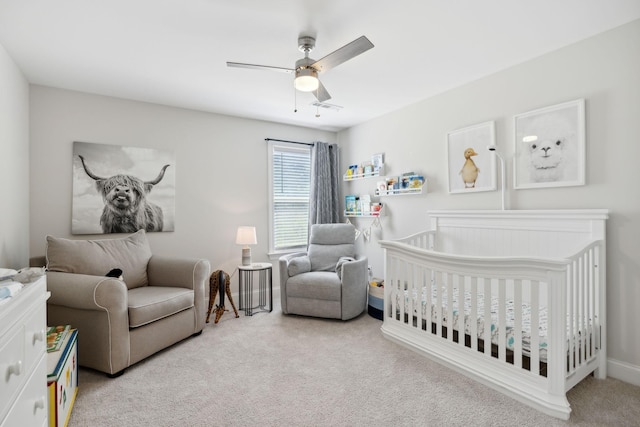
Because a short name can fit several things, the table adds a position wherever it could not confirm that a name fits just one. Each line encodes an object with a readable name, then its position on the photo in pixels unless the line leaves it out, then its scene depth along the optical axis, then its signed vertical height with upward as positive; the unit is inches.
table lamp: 147.3 -12.1
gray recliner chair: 130.3 -30.0
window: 173.0 +9.8
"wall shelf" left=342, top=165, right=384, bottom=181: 161.3 +19.6
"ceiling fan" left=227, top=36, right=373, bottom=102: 84.0 +38.9
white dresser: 38.4 -19.4
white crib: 73.4 -26.6
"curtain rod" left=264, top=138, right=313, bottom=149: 170.2 +38.7
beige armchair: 88.7 -26.0
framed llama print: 94.3 +20.0
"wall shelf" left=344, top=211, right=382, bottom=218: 162.2 -1.3
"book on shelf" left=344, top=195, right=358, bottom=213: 177.9 +4.8
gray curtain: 179.5 +14.2
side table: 144.9 -35.6
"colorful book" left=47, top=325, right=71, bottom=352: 72.7 -29.1
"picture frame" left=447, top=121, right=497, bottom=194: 116.5 +19.7
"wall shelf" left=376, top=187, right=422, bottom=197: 140.2 +9.3
